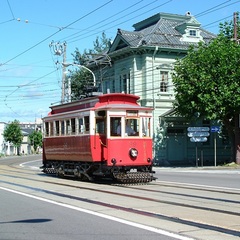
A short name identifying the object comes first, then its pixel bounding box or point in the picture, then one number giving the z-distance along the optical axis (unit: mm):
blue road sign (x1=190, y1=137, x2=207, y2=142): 32841
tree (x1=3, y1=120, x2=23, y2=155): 91500
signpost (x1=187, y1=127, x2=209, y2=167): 32806
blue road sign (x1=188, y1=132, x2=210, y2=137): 32812
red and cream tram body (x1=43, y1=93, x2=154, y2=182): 17641
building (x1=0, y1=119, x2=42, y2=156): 108544
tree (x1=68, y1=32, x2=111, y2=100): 52612
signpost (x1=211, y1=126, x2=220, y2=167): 32569
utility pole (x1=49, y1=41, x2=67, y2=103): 39475
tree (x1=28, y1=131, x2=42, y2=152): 108212
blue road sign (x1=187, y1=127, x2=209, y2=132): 32750
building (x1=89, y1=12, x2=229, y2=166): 37562
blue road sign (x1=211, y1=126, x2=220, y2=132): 32569
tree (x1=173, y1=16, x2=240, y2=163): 30281
